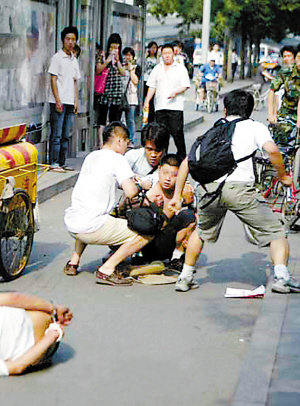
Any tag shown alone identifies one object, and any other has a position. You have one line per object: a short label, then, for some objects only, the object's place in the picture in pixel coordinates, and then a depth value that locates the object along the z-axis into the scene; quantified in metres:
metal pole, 29.42
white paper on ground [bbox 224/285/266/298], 7.38
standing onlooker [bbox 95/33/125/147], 15.79
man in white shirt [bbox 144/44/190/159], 13.91
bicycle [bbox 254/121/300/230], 11.50
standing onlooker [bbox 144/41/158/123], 21.03
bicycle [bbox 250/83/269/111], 28.89
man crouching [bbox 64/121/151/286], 7.55
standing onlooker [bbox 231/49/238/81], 50.09
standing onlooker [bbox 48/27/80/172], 13.04
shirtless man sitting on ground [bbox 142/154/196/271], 7.71
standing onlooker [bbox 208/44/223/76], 33.08
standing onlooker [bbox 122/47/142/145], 16.66
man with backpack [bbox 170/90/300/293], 7.16
